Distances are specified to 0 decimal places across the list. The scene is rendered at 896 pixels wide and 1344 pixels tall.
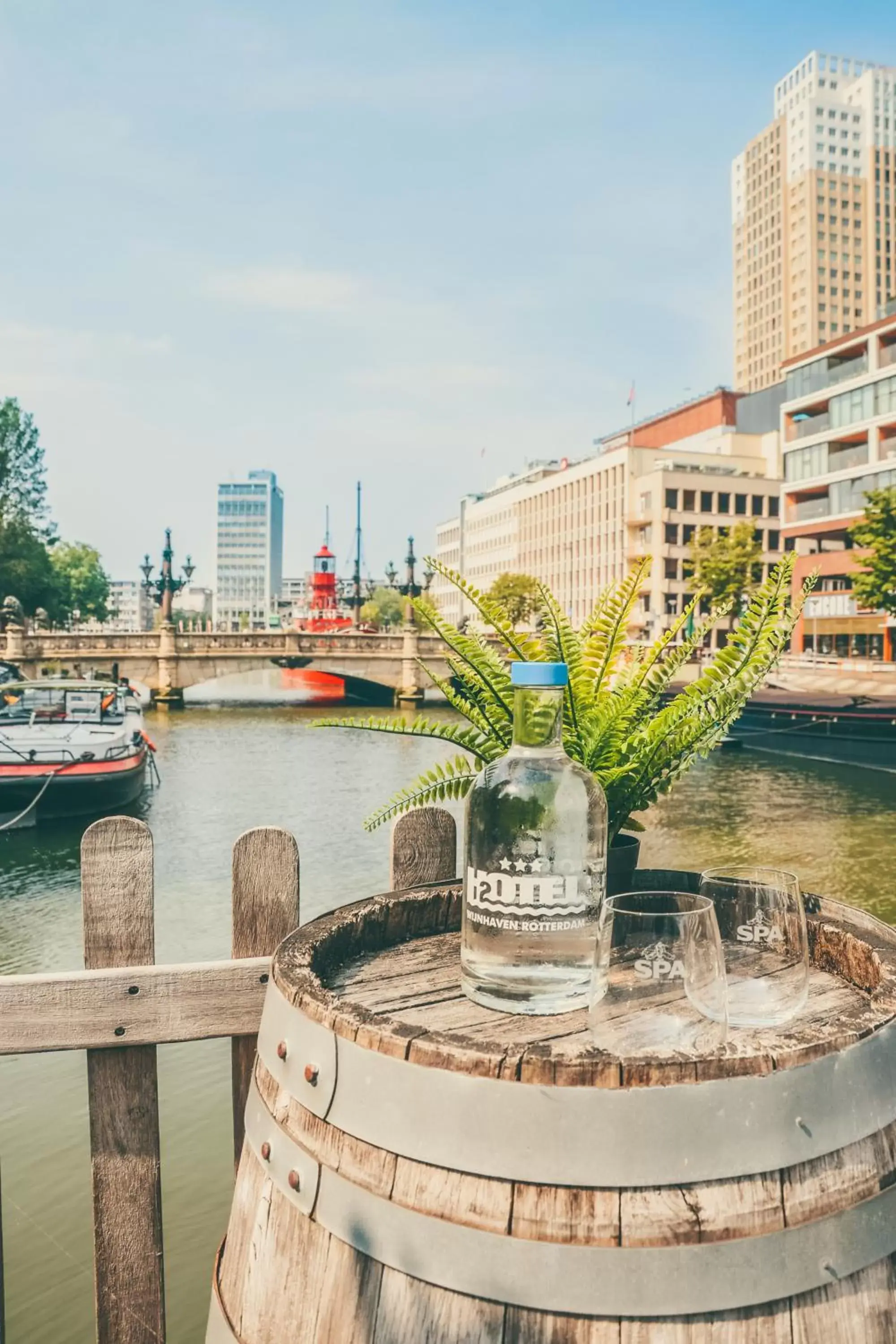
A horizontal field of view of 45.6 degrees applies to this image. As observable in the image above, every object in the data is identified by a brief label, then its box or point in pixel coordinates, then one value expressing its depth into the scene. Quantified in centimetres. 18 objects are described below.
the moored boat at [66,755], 1591
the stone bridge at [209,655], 4741
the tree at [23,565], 5541
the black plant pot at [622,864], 205
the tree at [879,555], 3161
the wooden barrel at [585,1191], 125
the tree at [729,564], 4375
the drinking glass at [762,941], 155
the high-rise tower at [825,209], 13225
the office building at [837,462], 4728
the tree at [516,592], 7238
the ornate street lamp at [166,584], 5050
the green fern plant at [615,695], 213
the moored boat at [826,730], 2392
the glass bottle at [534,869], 162
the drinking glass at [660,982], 137
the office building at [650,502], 7300
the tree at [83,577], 9538
